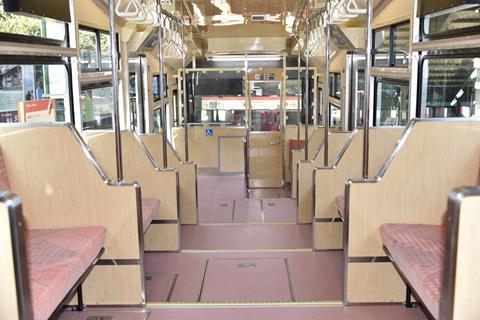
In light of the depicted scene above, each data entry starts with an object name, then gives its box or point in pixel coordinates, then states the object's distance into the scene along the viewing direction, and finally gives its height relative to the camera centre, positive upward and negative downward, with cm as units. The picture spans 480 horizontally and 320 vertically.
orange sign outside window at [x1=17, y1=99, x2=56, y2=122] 368 -5
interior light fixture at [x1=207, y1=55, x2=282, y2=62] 957 +84
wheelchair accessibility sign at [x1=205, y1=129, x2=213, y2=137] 915 -53
